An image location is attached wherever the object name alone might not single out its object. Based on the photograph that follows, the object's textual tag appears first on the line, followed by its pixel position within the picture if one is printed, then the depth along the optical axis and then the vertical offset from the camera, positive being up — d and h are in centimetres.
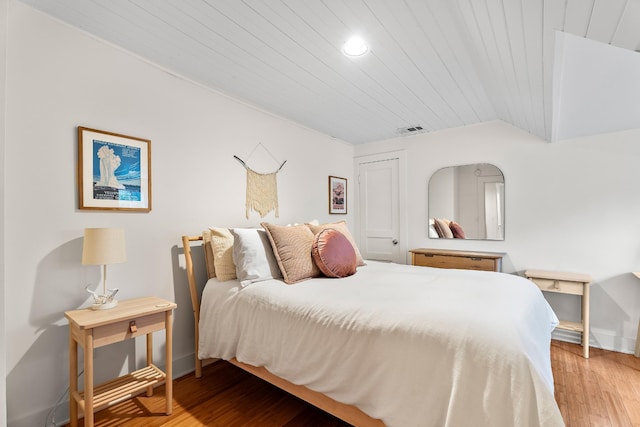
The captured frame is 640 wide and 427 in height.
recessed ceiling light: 188 +108
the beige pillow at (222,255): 226 -31
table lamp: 172 -20
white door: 412 +3
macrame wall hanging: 293 +24
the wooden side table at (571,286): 267 -69
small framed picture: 402 +25
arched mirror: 341 +12
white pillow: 215 -33
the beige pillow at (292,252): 223 -30
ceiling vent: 366 +104
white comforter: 114 -61
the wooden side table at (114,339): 157 -69
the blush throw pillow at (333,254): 234 -33
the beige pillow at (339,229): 273 -15
